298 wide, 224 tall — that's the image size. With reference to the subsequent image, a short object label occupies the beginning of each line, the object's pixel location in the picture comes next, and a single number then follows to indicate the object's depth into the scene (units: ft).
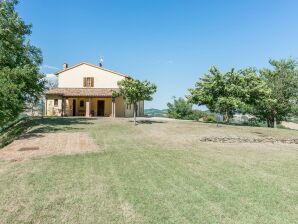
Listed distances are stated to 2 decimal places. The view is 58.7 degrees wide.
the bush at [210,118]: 166.53
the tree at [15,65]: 70.54
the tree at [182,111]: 226.17
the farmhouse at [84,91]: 135.03
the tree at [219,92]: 99.66
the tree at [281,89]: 132.57
